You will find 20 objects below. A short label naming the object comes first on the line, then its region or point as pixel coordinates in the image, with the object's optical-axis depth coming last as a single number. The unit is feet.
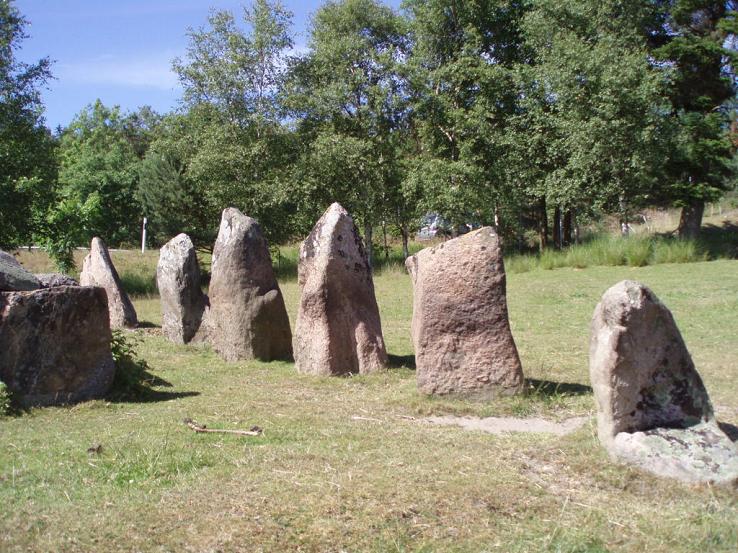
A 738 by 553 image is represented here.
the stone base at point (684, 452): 19.52
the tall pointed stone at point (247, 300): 40.06
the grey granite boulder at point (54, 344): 27.22
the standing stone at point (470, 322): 28.68
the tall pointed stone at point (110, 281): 54.34
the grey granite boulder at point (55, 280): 31.51
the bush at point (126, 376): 30.40
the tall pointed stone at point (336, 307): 35.42
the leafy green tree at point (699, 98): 96.58
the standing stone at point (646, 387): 20.36
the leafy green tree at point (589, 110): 87.81
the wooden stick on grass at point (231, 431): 24.21
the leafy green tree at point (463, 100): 96.68
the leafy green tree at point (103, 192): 91.40
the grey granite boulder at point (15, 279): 27.61
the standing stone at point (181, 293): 46.06
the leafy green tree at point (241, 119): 98.89
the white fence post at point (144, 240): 118.93
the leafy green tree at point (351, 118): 100.01
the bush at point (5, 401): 26.27
